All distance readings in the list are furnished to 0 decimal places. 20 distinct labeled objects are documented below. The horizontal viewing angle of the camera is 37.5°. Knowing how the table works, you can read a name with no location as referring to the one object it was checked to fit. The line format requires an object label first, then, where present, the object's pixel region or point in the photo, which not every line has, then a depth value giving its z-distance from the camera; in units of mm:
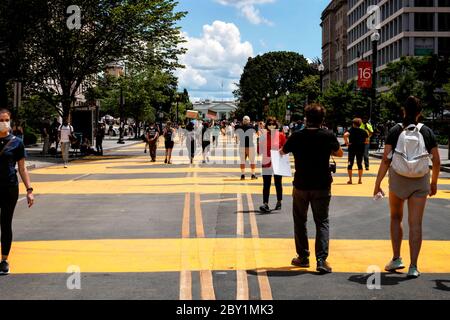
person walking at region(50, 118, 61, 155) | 36472
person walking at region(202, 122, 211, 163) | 28434
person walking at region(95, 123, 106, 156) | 35188
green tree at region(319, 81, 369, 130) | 50219
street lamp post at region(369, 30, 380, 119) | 35553
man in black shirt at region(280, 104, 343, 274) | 7441
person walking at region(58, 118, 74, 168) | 24422
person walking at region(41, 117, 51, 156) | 34812
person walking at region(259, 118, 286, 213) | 12414
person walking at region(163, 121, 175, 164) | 27547
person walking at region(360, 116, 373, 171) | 22031
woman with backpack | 7078
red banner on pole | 42438
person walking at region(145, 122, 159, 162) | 28953
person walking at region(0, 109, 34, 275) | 7367
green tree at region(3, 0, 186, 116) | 34156
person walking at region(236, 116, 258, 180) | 19125
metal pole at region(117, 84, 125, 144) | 53688
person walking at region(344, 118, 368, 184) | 18703
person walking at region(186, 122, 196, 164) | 27781
